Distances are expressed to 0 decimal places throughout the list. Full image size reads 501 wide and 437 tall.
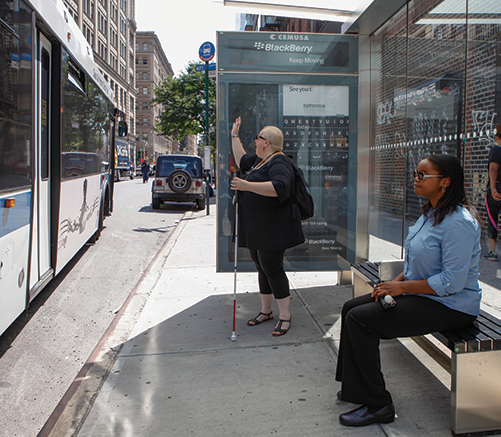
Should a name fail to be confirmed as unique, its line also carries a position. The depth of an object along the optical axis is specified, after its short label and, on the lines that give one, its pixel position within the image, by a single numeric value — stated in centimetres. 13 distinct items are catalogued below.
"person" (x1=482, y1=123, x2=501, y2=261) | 498
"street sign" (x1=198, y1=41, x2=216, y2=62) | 1342
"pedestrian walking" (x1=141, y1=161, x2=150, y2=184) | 3669
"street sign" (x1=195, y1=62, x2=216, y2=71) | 1391
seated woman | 257
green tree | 3069
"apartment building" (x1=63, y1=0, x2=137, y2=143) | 5816
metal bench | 246
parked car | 1634
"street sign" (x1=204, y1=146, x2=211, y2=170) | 1438
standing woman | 373
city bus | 369
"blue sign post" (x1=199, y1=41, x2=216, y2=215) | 1342
